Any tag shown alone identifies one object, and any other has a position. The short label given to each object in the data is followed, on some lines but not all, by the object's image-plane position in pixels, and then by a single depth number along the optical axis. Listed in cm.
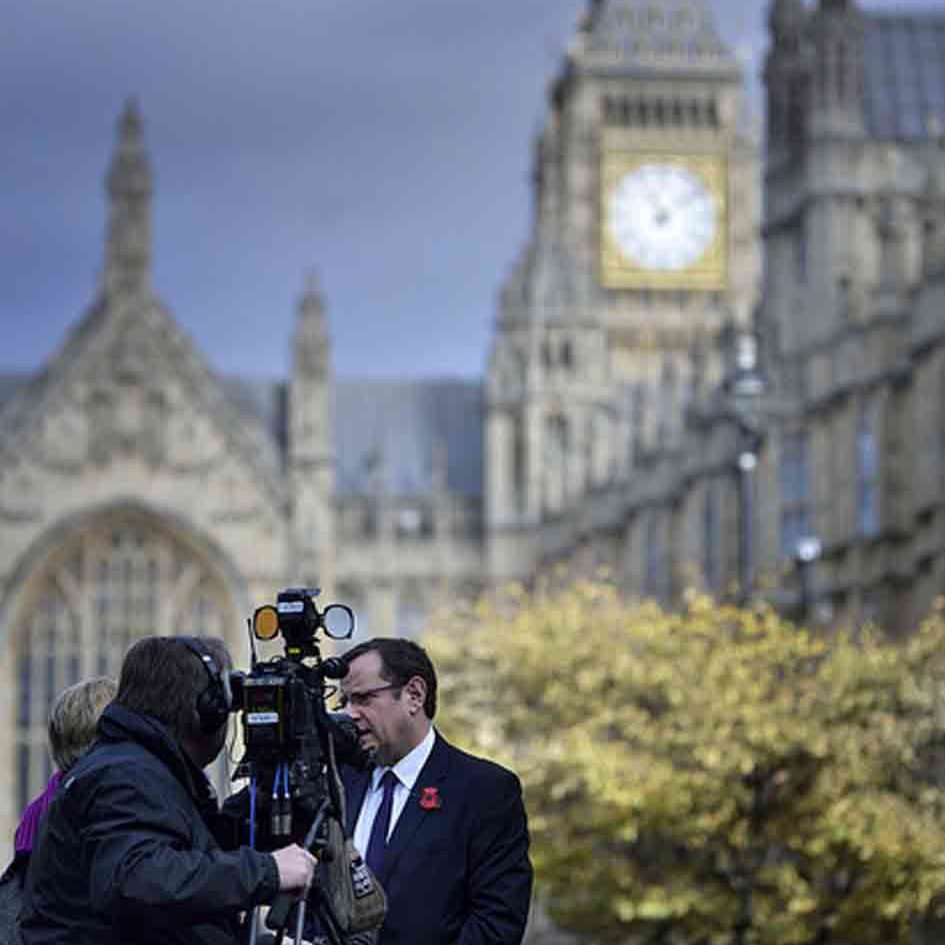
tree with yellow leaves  2773
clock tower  8506
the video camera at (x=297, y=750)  812
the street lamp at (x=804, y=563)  3384
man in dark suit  975
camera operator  793
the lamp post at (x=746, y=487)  3029
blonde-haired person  920
